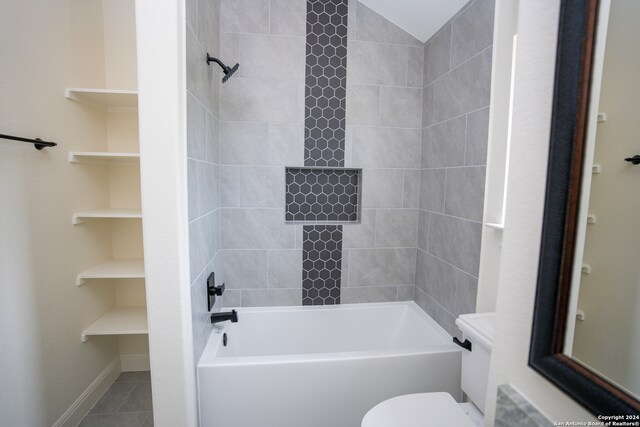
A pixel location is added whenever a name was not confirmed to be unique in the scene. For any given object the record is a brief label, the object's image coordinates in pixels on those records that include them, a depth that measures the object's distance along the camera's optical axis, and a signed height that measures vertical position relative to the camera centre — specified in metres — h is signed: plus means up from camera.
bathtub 1.49 -1.05
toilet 1.02 -0.82
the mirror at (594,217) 0.46 -0.05
